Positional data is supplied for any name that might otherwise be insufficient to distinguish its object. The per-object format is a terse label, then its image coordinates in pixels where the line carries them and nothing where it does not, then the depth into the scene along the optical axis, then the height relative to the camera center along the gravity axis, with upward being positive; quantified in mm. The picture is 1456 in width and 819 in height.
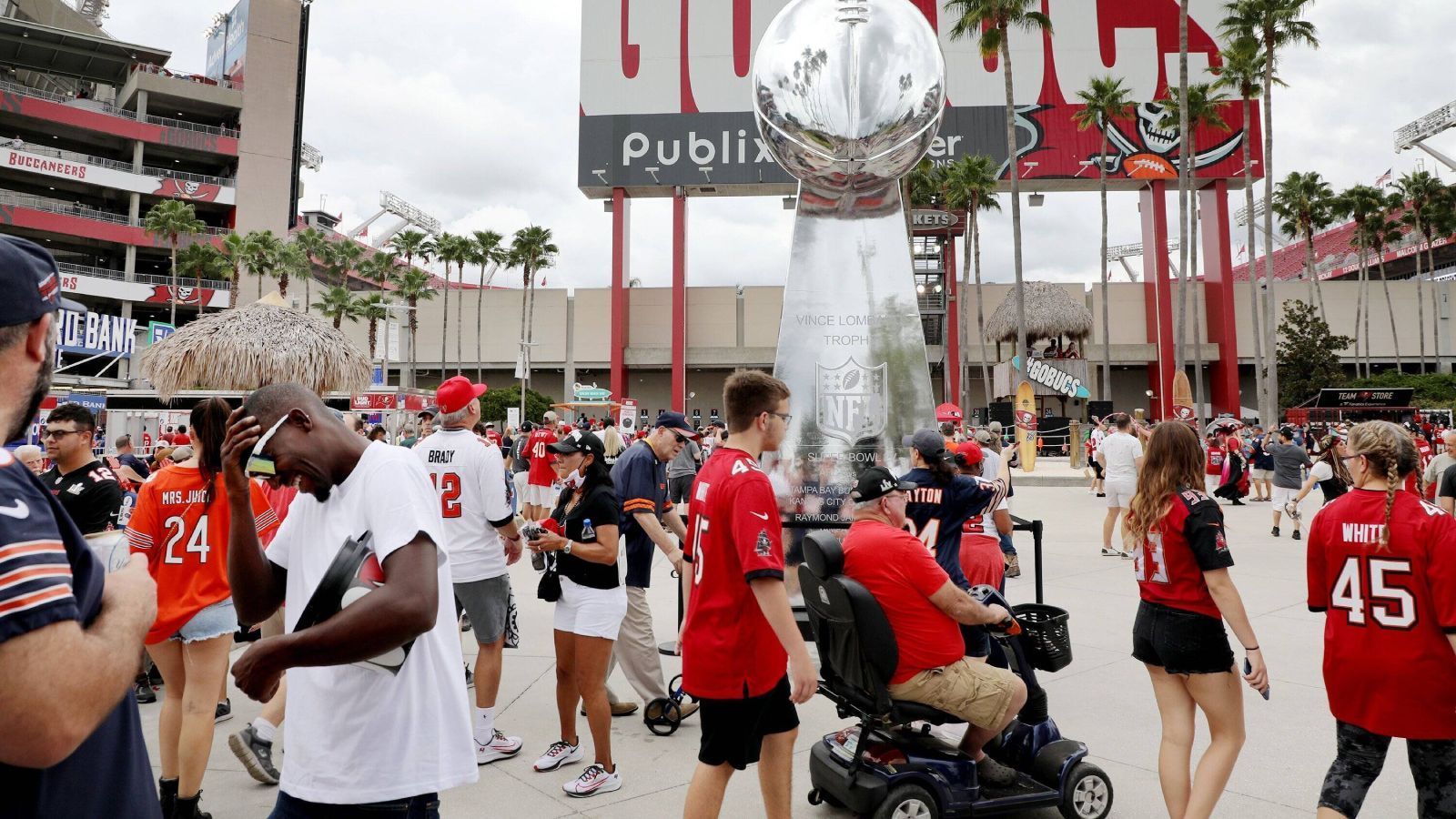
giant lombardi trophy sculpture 6930 +1912
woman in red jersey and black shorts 3207 -684
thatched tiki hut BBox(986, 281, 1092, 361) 39312 +6680
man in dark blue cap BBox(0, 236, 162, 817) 1025 -247
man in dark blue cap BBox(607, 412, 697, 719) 4988 -434
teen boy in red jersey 2953 -727
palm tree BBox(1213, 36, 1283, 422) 25984 +12927
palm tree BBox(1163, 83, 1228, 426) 25203 +12965
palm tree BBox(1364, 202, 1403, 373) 42969 +12113
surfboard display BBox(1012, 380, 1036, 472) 24488 +861
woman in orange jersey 3543 -657
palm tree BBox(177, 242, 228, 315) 43531 +10558
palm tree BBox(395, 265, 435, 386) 43500 +9042
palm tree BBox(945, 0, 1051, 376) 25781 +14072
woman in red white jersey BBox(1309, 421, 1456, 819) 2828 -642
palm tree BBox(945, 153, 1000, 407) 33938 +11339
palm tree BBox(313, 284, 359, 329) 41781 +7747
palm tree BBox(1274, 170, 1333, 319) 41906 +13120
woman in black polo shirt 3990 -796
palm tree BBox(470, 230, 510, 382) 45125 +11419
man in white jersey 4582 -441
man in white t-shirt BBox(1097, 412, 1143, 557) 10664 -223
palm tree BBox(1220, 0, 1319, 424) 25109 +13578
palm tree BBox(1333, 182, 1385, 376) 42094 +12986
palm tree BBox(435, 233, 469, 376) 45031 +11423
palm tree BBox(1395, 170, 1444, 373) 44197 +14343
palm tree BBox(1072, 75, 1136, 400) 32250 +14275
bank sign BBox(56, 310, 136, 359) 20797 +3174
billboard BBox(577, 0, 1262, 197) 37250 +16562
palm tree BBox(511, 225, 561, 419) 44219 +11215
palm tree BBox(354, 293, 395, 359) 43062 +7875
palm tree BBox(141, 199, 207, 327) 41000 +11935
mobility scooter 3330 -1336
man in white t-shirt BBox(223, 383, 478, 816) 1928 -446
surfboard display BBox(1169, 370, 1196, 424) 27531 +2103
